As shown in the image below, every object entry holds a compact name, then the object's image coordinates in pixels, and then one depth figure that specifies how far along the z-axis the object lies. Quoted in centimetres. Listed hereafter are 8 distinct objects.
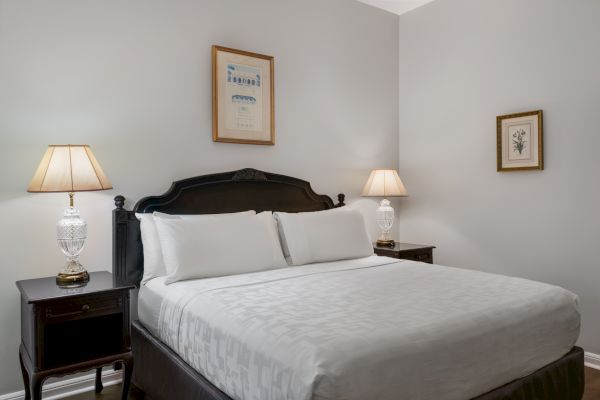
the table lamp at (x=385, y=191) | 375
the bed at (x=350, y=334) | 140
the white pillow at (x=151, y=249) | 255
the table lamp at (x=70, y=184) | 221
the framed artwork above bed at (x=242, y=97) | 313
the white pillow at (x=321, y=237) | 292
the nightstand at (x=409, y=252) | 349
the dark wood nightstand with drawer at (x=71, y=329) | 200
